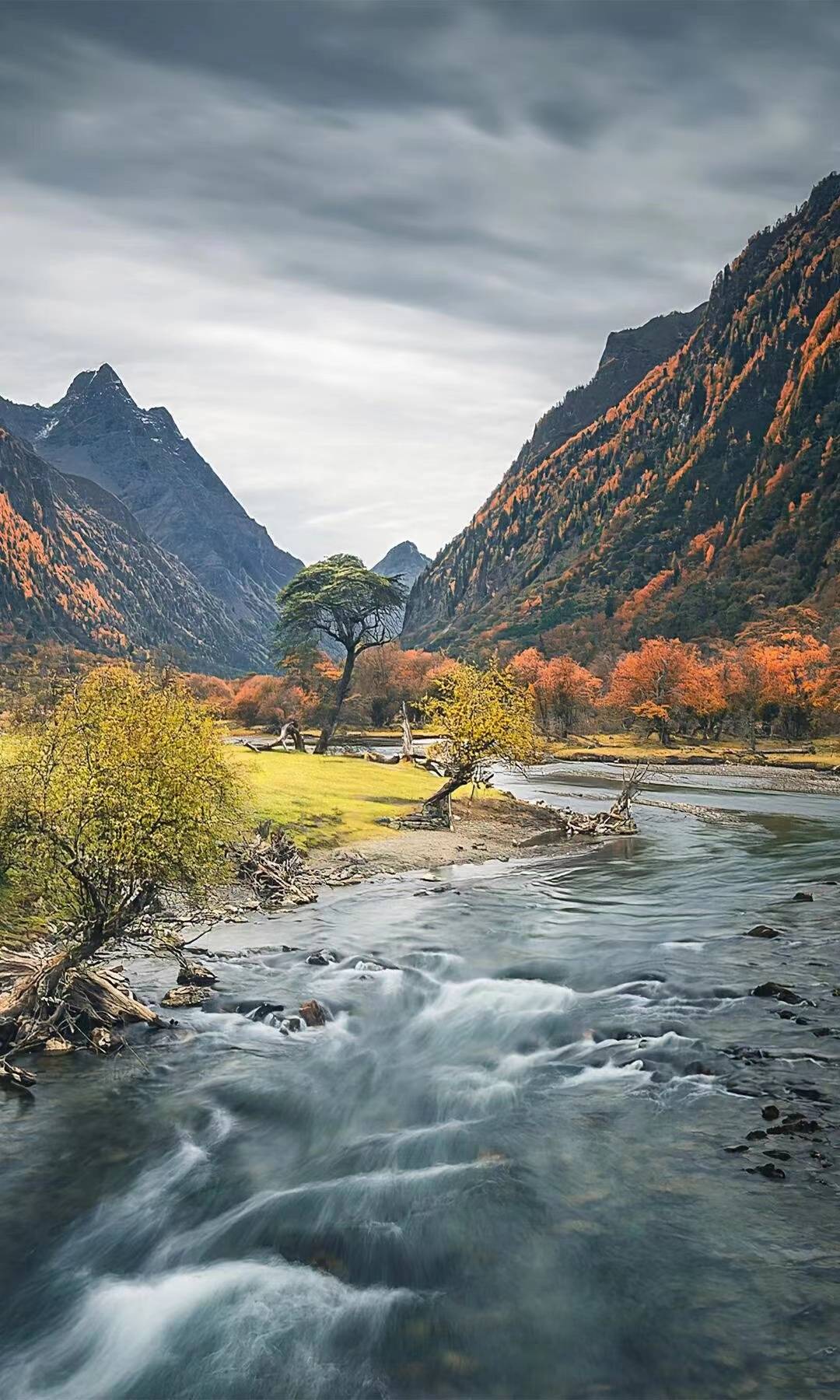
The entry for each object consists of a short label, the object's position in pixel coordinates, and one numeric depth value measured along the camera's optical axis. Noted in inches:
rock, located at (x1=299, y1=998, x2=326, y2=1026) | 719.7
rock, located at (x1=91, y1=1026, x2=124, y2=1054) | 628.4
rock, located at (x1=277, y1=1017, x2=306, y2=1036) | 703.7
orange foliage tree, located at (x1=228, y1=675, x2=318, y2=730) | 5792.3
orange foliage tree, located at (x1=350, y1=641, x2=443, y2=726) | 5743.1
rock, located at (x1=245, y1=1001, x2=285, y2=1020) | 718.5
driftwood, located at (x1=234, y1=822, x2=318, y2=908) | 1103.0
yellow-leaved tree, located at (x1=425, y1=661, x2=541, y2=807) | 1572.3
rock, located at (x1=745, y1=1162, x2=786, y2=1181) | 460.8
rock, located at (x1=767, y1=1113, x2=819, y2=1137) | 505.7
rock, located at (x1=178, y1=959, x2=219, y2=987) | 764.0
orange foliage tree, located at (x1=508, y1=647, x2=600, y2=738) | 5157.5
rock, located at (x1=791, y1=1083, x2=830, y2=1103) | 540.4
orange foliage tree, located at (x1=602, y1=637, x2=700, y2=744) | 4758.9
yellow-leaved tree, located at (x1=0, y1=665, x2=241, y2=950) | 605.6
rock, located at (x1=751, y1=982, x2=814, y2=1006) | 735.7
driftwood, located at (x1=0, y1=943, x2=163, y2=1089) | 614.9
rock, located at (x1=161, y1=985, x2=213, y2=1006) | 728.3
